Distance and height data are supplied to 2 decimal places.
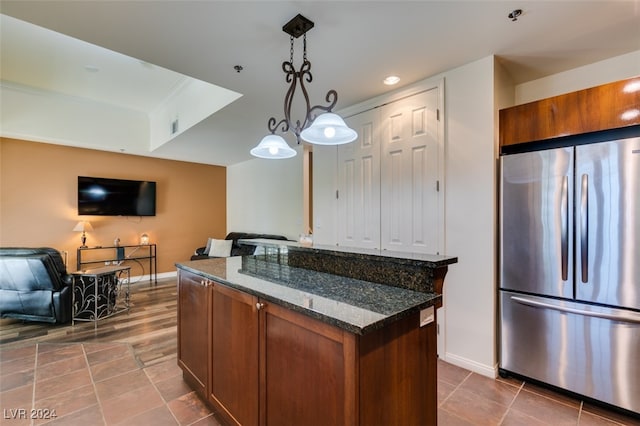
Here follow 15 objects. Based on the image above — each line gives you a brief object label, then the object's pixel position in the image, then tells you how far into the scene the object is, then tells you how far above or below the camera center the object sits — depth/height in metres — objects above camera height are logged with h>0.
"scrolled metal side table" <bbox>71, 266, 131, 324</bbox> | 3.58 -1.03
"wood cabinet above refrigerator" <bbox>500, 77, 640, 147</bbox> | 1.90 +0.73
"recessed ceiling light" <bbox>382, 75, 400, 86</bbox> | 2.64 +1.26
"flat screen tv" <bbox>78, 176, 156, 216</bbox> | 5.19 +0.34
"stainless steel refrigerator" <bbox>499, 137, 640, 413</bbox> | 1.85 -0.39
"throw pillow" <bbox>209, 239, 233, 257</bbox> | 5.81 -0.68
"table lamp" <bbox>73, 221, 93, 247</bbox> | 5.00 -0.23
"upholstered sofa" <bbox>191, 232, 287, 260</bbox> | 5.49 -0.52
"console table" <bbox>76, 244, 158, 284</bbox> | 5.25 -0.78
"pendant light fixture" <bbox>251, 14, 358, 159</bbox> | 1.81 +0.58
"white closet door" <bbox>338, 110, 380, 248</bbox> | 3.08 +0.32
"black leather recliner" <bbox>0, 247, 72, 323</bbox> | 3.28 -0.86
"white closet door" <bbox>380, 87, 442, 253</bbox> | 2.64 +0.38
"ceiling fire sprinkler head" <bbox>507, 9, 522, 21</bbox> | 1.78 +1.25
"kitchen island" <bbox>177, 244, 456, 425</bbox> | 1.07 -0.60
